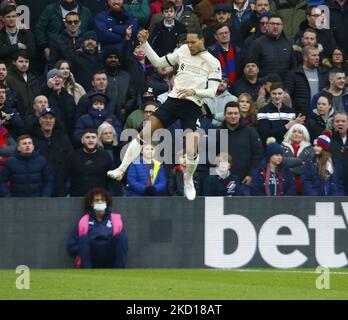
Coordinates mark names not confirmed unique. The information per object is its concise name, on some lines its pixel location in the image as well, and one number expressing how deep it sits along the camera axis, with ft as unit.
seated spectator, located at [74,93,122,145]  71.36
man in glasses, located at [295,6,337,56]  80.02
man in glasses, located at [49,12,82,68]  76.69
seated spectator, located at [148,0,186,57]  78.48
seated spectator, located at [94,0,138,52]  78.23
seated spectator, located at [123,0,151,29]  80.64
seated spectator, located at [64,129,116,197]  68.85
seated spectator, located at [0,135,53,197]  67.67
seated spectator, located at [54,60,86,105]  74.18
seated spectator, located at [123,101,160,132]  72.69
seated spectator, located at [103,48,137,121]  74.95
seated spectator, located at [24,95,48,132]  70.79
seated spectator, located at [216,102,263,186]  70.49
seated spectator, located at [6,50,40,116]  73.77
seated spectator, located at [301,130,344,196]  69.92
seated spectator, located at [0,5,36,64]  75.92
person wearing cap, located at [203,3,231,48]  78.23
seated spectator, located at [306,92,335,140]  73.46
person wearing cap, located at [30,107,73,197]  69.21
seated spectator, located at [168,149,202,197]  69.87
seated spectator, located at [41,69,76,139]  72.95
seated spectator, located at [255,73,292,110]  73.87
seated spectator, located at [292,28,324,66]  78.12
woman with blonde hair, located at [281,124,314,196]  70.13
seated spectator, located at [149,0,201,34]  78.69
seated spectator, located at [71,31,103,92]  76.33
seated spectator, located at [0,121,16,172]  69.00
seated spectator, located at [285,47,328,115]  75.92
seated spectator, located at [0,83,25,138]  71.41
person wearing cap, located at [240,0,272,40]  79.56
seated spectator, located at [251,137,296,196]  68.95
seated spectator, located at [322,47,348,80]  78.07
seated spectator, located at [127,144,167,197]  69.41
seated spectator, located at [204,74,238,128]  73.97
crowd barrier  68.13
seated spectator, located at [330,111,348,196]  71.20
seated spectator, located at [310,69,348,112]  75.20
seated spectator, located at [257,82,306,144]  73.05
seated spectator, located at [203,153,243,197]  69.10
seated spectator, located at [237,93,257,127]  72.95
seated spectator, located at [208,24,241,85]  76.89
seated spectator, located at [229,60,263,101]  75.46
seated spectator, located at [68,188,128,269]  66.64
